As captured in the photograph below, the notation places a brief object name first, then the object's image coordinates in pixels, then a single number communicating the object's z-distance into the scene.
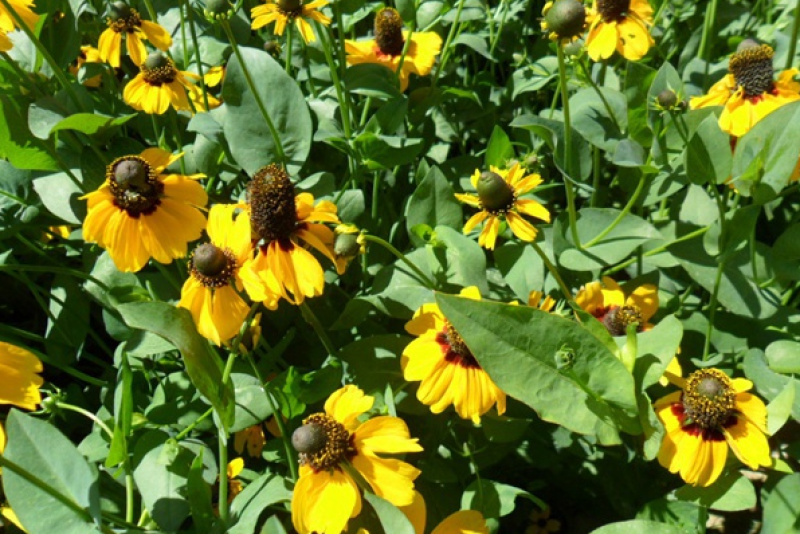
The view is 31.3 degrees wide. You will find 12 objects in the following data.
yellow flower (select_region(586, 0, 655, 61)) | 0.58
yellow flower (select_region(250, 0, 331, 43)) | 0.58
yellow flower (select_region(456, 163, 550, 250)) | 0.53
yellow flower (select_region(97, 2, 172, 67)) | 0.61
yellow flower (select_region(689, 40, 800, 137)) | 0.57
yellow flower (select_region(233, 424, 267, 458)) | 0.57
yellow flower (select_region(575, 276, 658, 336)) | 0.55
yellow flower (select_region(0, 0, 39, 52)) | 0.55
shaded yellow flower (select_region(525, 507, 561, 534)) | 0.60
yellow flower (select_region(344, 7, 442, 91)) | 0.65
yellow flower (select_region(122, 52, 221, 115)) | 0.60
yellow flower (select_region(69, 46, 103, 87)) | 0.67
